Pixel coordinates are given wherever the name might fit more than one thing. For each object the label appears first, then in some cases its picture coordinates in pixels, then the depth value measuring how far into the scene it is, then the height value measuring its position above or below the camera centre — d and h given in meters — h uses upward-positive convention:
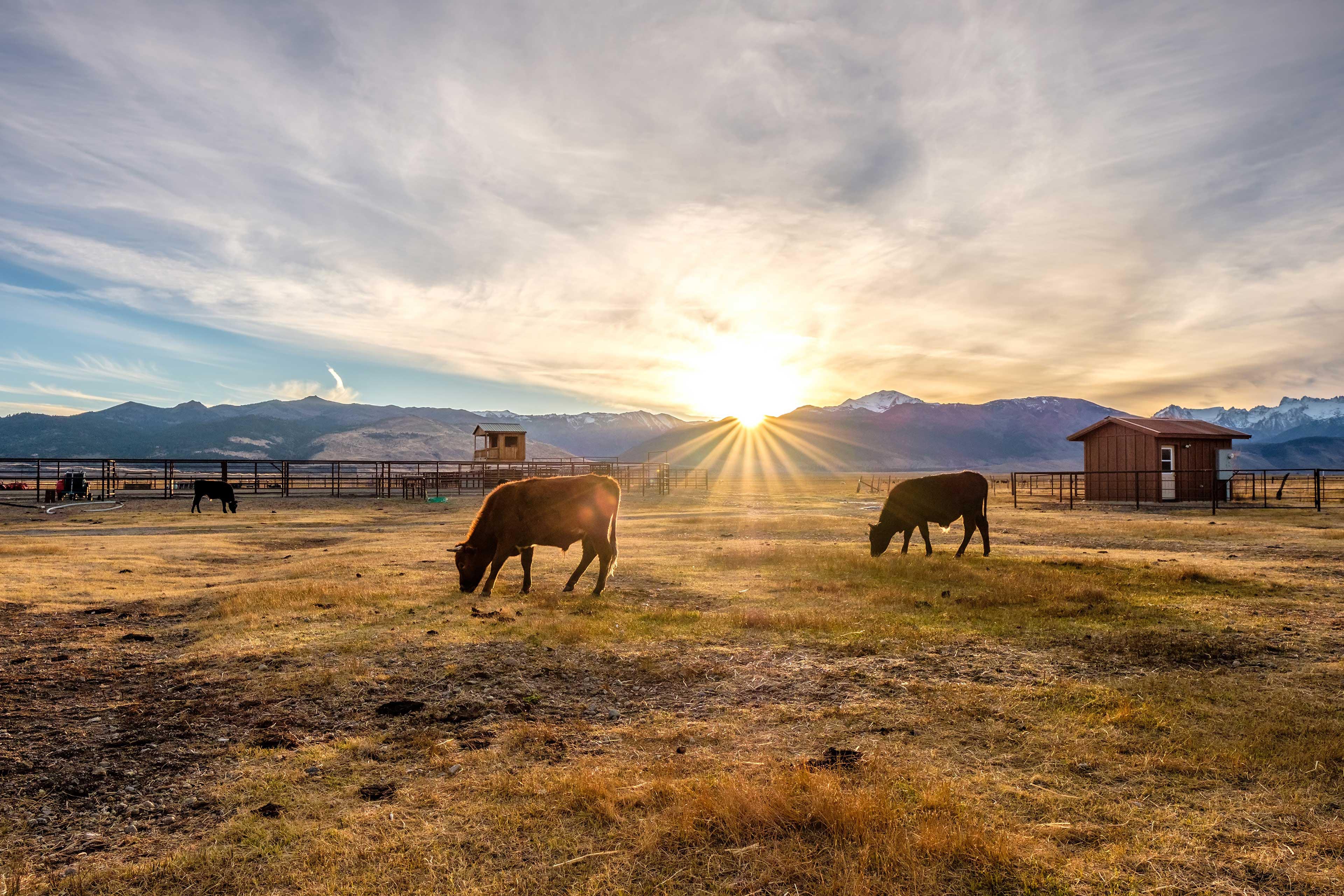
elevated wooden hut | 64.19 +2.25
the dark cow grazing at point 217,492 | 34.22 -1.29
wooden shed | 37.03 +0.75
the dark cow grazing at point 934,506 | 17.27 -0.95
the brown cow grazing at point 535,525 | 12.18 -1.05
